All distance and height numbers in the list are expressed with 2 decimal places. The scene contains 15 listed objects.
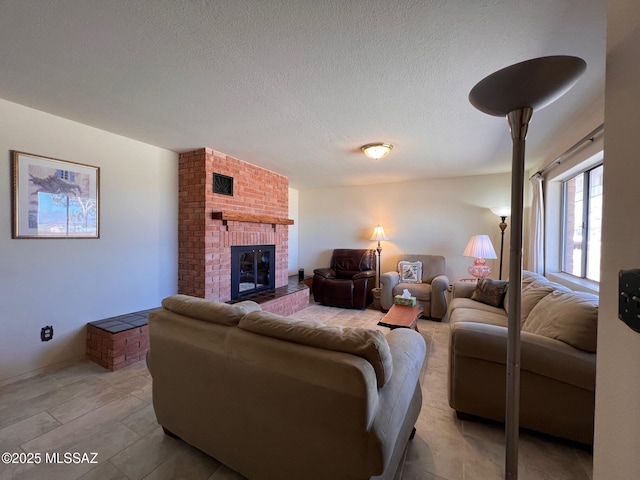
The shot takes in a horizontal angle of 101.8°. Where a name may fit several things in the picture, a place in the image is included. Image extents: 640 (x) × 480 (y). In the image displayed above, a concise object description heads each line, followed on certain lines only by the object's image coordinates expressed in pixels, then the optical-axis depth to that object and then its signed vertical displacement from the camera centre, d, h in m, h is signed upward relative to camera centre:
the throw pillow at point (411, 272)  4.29 -0.60
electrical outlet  2.24 -0.87
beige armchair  3.72 -0.75
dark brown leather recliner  4.23 -0.75
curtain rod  2.02 +0.81
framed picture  2.11 +0.31
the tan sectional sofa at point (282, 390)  0.96 -0.67
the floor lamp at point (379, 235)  4.78 +0.02
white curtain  3.22 +0.13
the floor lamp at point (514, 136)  0.79 +0.35
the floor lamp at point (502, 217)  3.89 +0.32
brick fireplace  3.10 +0.13
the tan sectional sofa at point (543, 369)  1.42 -0.76
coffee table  2.50 -0.84
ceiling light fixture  2.84 +0.96
